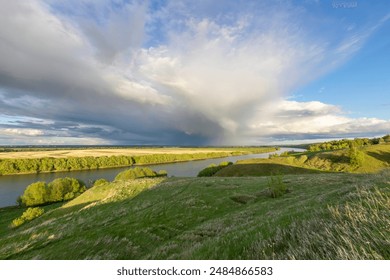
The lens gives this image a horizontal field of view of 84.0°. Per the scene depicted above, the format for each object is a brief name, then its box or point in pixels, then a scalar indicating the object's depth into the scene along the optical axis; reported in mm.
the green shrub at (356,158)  87875
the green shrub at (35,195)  77812
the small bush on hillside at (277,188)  26391
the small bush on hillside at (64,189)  85188
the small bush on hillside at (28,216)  54531
